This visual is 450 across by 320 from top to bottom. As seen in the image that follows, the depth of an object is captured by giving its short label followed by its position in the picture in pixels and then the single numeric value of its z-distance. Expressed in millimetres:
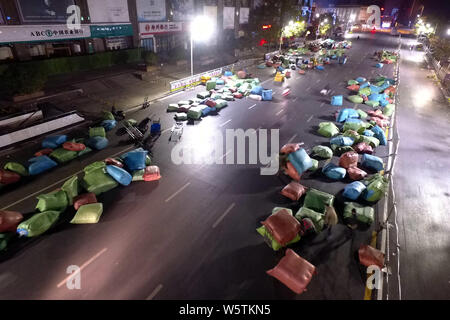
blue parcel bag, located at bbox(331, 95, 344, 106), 25062
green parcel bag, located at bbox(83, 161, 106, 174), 12508
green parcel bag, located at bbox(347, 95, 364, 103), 25242
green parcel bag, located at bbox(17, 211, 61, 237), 10047
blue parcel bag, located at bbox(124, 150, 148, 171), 13719
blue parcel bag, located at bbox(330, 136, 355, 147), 16594
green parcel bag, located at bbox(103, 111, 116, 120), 19500
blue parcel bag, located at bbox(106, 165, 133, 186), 12844
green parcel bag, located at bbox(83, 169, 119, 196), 12281
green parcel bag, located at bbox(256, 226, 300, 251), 9930
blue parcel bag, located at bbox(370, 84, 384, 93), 27056
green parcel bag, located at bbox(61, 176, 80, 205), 11727
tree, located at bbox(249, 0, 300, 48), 51031
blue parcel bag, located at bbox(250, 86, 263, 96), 26500
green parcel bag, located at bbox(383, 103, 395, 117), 22438
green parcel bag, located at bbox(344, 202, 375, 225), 11352
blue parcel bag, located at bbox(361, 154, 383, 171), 14620
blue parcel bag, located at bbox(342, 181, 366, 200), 12484
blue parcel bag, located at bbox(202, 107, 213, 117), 21738
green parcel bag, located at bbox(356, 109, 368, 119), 21125
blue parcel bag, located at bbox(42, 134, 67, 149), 15656
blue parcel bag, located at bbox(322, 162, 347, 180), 14070
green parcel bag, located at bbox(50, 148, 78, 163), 14609
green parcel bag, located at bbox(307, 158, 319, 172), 14719
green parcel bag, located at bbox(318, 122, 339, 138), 18469
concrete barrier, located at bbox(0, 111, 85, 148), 15973
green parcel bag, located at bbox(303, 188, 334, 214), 11383
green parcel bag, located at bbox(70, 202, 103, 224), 10867
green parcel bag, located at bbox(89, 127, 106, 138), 16828
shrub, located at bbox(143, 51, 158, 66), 32812
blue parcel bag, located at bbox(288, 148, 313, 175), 14031
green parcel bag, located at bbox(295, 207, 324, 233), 10742
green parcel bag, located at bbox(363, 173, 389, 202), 12312
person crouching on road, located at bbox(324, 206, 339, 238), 10484
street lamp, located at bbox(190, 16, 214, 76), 41978
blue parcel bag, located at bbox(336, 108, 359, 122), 20672
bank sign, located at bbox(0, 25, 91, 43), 23406
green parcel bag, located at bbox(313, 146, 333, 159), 15953
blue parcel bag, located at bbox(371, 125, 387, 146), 17942
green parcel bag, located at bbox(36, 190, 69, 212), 10844
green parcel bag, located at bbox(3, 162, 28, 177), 12961
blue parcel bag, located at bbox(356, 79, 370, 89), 28080
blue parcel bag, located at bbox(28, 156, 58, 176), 13586
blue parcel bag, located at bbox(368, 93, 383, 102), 24766
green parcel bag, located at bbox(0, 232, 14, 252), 9570
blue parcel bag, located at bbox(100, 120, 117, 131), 18578
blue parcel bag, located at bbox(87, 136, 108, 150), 16156
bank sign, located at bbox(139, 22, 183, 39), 35019
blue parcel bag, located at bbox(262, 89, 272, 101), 25672
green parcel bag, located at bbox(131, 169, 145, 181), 13469
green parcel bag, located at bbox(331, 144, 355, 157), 16391
